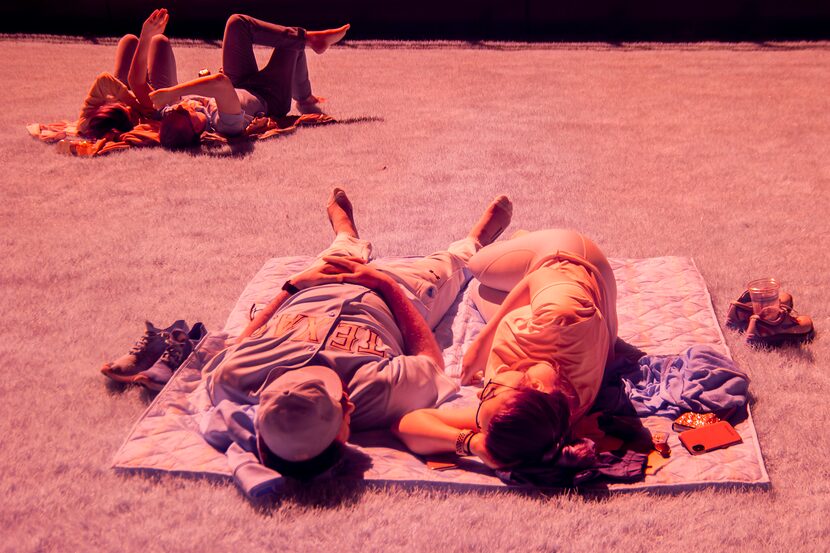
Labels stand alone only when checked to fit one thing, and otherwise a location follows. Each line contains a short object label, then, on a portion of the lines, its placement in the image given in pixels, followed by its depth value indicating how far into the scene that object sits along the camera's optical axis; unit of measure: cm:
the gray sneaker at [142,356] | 281
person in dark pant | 521
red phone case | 239
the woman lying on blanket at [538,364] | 219
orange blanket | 532
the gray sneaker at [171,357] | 277
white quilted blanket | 228
